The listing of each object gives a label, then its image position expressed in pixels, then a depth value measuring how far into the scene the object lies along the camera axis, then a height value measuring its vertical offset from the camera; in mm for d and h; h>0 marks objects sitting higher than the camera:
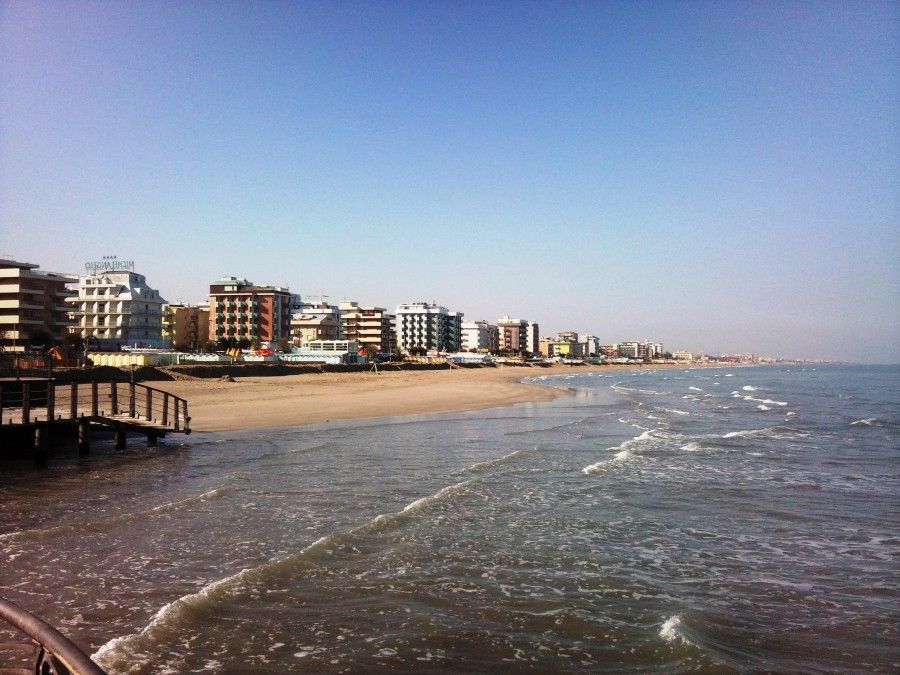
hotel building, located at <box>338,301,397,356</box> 170875 +5451
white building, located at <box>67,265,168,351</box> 102188 +5201
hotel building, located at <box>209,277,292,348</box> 134375 +6709
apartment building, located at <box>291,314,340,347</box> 148750 +4652
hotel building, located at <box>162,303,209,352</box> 133625 +4372
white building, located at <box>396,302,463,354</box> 198875 +3220
